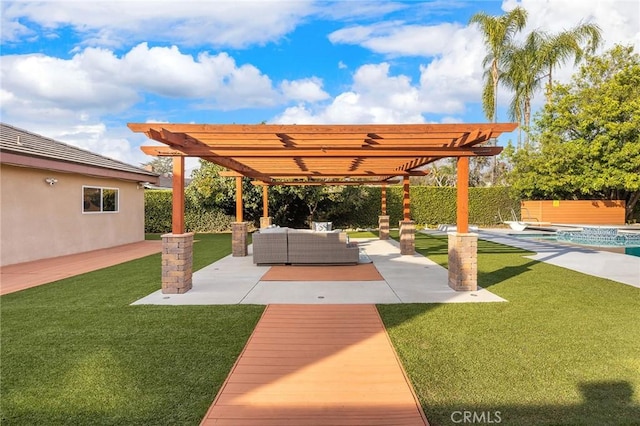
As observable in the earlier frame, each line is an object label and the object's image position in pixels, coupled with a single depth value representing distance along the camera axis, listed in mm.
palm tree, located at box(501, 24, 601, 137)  25859
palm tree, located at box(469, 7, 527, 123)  26875
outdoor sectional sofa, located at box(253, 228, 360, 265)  9391
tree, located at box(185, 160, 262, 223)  19250
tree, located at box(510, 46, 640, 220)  20781
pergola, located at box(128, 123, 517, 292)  5895
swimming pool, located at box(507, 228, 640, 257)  13160
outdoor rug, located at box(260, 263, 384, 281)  7996
